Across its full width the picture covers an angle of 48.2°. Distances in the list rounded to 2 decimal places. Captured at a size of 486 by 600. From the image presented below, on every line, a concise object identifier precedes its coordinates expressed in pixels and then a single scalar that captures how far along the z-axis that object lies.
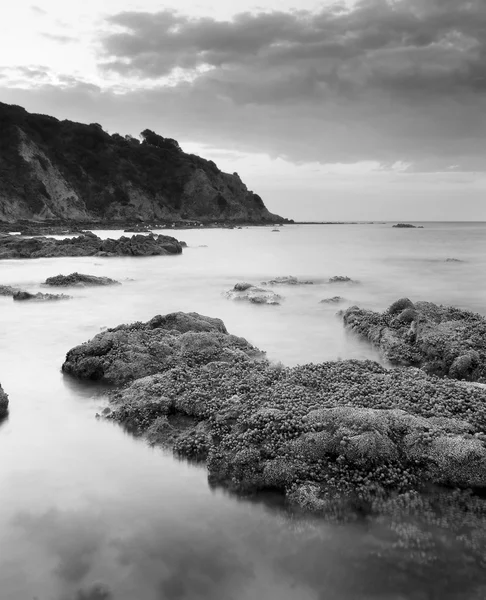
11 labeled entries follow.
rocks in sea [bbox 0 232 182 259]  45.03
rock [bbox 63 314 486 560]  7.35
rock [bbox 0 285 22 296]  25.11
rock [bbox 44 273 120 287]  28.38
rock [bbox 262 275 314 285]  31.64
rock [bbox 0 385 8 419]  10.45
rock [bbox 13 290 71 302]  23.92
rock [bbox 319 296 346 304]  24.75
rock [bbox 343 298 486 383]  12.51
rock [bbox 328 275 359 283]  33.83
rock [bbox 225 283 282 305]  24.34
